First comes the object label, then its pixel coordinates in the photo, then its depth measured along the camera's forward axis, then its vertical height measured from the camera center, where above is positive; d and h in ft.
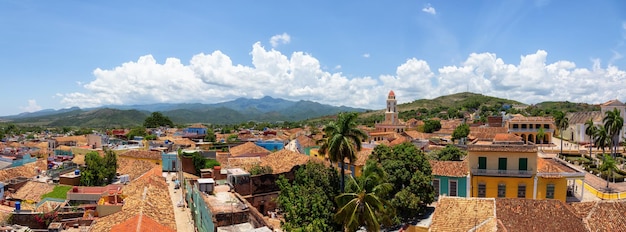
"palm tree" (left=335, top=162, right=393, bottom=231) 61.36 -15.92
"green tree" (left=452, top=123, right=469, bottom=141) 209.40 -13.68
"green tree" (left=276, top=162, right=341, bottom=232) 74.33 -18.91
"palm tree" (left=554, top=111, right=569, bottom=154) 200.52 -7.59
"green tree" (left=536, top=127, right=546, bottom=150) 197.63 -13.77
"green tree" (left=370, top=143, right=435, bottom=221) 82.23 -16.52
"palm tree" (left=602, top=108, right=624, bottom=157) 147.02 -5.95
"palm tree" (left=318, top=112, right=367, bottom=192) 79.63 -6.38
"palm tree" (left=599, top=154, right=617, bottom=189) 112.18 -16.98
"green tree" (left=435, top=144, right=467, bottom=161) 125.83 -15.58
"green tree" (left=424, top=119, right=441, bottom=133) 272.99 -13.42
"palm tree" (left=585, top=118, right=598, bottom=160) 160.04 -9.38
